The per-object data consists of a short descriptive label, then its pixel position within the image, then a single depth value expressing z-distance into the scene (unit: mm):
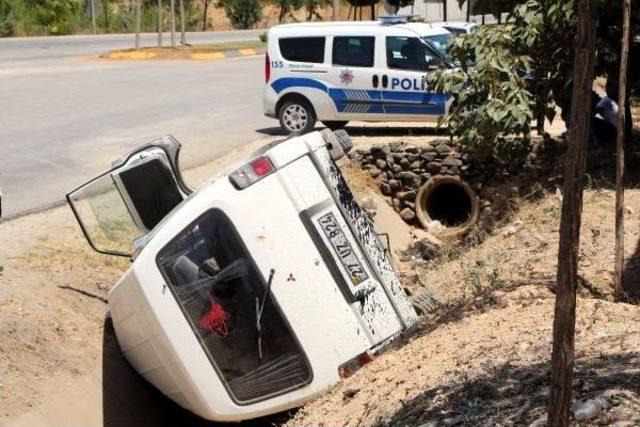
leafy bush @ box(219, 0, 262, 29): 61312
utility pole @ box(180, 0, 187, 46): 38734
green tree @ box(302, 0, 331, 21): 58644
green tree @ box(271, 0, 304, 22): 59406
